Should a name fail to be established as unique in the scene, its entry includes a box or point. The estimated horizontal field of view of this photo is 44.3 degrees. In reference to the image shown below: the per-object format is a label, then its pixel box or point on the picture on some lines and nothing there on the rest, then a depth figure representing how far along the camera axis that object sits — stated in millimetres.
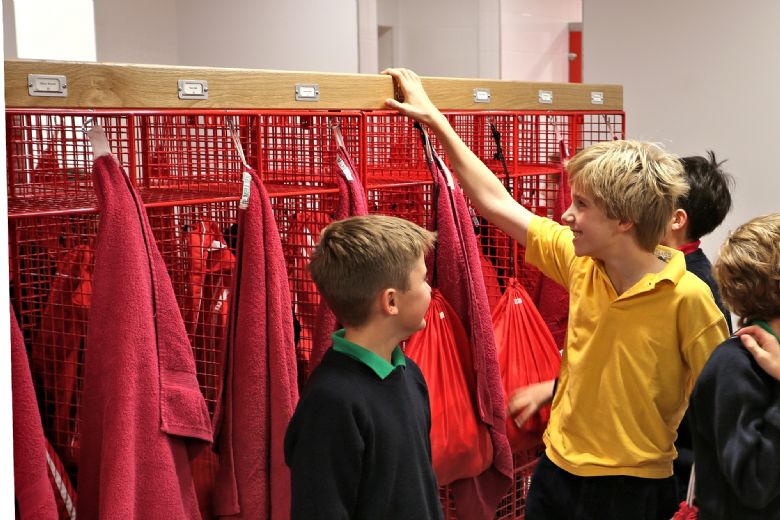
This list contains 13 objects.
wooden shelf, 1651
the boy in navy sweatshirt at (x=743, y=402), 1671
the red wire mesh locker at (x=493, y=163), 2801
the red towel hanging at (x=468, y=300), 2334
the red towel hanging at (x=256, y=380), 1911
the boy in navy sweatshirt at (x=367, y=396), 1581
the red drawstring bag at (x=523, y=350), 2598
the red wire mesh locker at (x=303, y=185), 2289
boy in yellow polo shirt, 2059
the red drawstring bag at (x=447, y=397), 2287
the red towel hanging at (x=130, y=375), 1678
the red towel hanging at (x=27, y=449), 1562
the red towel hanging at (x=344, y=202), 2100
